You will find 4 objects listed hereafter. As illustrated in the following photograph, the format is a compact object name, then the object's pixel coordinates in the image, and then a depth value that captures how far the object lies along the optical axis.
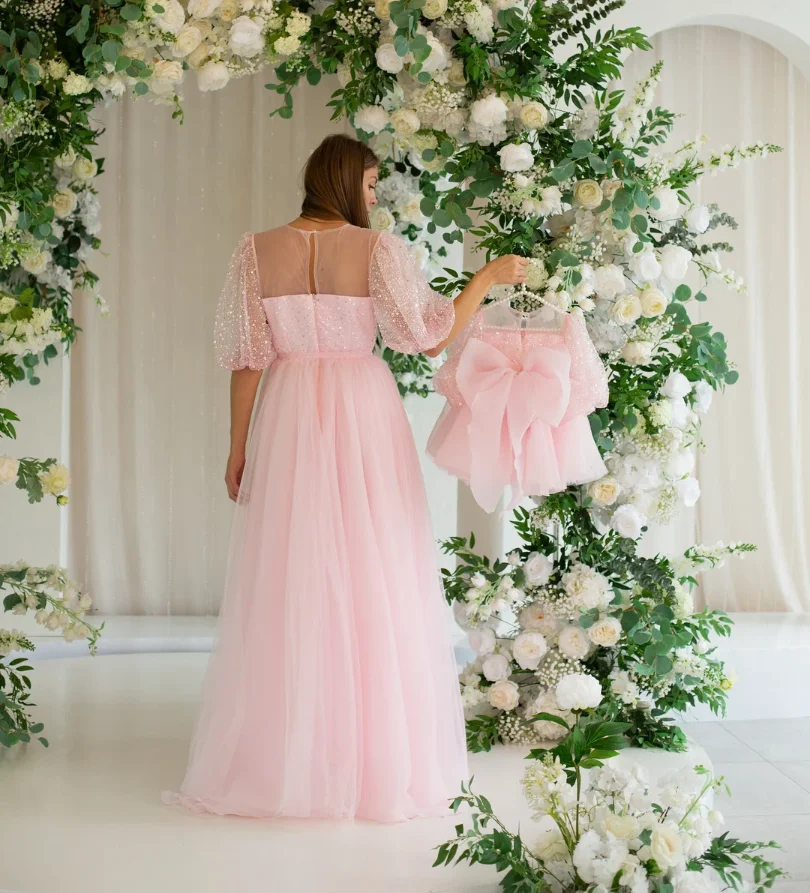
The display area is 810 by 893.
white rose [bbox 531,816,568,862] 2.17
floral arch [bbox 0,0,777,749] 2.98
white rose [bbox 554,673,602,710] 3.00
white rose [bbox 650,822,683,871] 1.97
